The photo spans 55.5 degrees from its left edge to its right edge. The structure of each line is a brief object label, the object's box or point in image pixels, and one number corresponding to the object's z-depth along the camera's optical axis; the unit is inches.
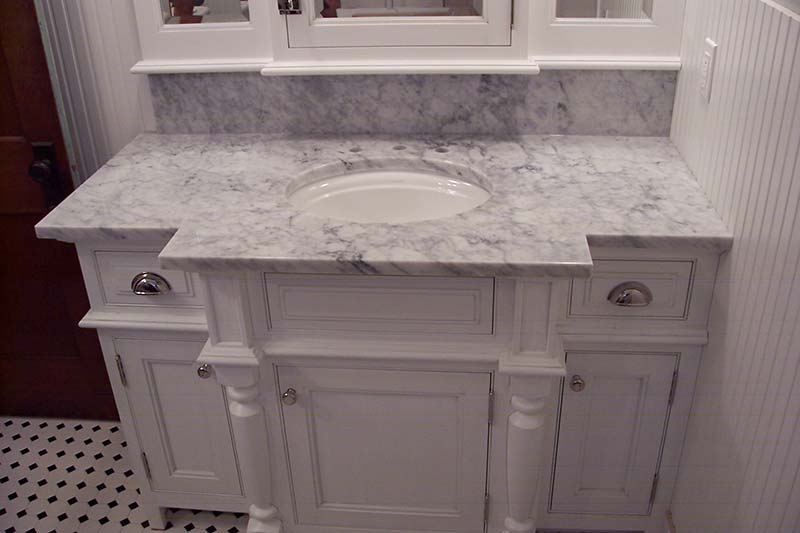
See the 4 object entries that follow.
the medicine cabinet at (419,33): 61.2
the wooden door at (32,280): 64.5
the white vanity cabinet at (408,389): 50.2
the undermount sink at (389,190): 60.4
